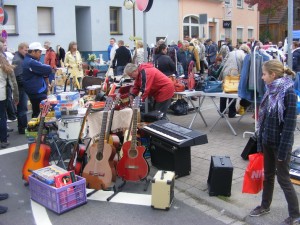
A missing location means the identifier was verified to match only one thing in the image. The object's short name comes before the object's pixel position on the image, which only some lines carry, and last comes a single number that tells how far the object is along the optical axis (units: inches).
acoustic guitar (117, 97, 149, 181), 211.0
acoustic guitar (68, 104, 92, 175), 217.8
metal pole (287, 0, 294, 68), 281.6
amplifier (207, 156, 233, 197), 193.6
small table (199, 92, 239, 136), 306.6
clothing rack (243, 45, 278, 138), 282.6
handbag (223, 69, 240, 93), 311.1
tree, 1289.4
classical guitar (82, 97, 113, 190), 205.0
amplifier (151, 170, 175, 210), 181.8
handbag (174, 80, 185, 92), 340.8
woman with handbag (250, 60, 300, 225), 153.3
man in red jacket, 267.7
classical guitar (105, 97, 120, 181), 211.0
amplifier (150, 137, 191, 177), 221.8
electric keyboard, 214.8
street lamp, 747.4
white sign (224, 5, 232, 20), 1114.9
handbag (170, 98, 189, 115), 394.3
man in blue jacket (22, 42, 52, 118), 305.1
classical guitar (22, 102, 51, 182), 219.3
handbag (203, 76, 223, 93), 320.2
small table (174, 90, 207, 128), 321.8
